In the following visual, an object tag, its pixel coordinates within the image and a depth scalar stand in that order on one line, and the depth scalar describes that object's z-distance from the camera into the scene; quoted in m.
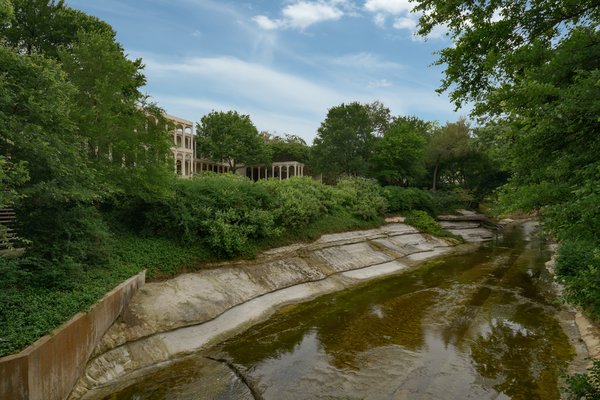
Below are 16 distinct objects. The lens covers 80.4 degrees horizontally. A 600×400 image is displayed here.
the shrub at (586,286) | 4.82
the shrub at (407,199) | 31.28
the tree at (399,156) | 38.78
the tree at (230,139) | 51.31
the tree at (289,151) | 61.41
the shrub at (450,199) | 37.60
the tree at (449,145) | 40.69
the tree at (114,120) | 11.98
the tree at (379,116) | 48.91
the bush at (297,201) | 19.25
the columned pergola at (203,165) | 49.72
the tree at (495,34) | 6.19
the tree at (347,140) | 41.00
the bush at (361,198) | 26.59
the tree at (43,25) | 20.28
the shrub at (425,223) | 30.45
